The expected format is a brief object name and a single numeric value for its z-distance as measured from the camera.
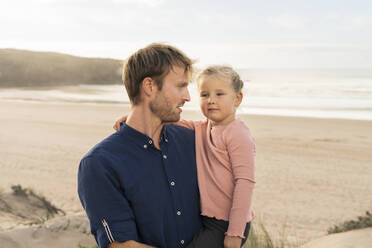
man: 2.13
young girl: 2.39
